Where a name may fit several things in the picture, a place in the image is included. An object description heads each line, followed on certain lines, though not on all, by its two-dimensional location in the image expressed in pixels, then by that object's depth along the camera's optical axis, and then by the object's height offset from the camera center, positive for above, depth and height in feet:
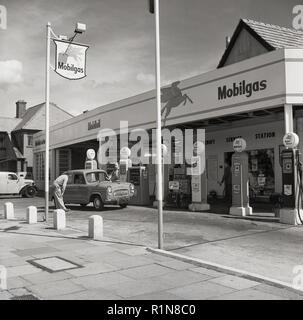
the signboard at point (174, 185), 56.54 -0.96
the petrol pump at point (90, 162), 72.84 +2.90
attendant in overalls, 51.83 -1.26
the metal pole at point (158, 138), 29.17 +2.84
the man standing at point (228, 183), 59.11 -0.79
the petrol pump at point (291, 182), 38.47 -0.47
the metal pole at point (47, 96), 45.80 +9.31
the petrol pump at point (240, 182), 45.44 -0.50
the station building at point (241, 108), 43.06 +9.11
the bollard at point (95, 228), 33.71 -3.97
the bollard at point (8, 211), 49.29 -3.75
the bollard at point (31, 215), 44.15 -3.80
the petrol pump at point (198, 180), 50.67 -0.28
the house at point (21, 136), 135.13 +14.53
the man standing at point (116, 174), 64.95 +0.68
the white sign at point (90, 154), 72.79 +4.25
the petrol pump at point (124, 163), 63.98 +2.33
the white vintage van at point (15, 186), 87.71 -1.42
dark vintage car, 54.54 -1.49
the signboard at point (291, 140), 38.73 +3.42
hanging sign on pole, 45.62 +13.04
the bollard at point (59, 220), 39.42 -3.89
